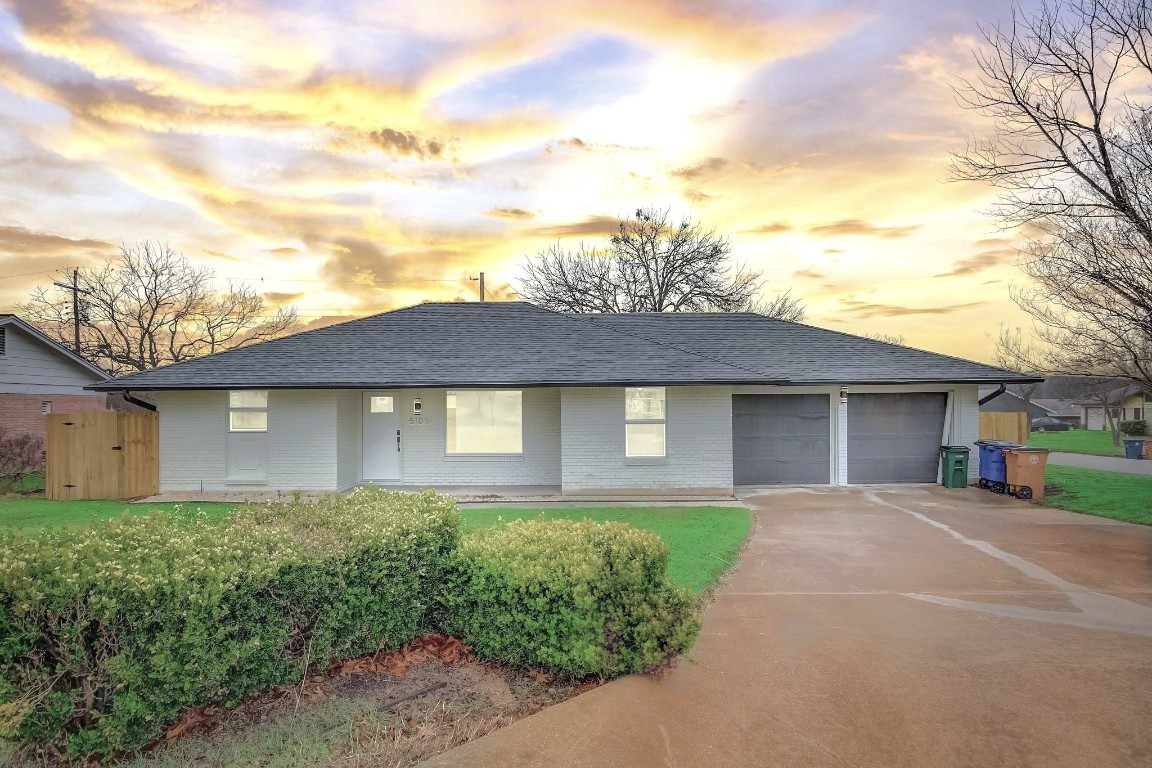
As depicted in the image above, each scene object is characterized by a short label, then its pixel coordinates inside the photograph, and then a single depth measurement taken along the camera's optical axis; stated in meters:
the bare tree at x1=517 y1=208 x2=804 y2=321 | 30.50
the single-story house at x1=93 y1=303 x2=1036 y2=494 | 13.02
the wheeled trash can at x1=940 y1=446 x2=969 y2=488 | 13.92
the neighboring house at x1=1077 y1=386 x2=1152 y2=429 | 42.48
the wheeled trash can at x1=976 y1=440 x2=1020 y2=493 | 13.39
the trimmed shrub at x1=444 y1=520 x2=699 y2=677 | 4.11
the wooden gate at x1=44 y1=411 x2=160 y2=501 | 13.23
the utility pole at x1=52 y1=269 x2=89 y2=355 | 28.12
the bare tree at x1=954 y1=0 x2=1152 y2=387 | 9.89
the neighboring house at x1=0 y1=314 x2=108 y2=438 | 19.33
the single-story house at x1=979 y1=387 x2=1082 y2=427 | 47.34
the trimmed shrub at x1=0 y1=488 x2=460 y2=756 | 3.21
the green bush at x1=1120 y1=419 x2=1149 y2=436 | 38.94
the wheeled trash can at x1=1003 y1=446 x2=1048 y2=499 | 12.82
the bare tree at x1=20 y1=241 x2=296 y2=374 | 29.02
